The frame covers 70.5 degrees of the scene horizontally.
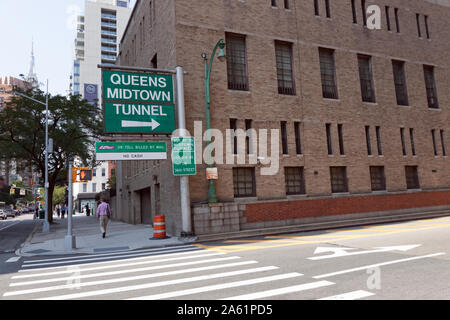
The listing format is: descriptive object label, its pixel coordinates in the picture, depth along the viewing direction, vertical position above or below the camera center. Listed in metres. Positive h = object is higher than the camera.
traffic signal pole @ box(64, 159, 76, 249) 13.50 -1.54
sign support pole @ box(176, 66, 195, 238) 14.69 +0.46
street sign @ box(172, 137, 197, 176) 14.94 +1.86
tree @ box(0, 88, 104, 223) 29.62 +7.21
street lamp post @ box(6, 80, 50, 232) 24.09 -0.51
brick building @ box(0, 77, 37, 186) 138.05 +14.95
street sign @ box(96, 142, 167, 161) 14.31 +2.21
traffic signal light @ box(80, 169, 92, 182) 13.99 +1.14
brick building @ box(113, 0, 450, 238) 17.31 +5.69
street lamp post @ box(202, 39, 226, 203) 15.56 +3.89
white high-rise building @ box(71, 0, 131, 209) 93.69 +49.34
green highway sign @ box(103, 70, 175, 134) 14.75 +4.56
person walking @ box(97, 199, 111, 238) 17.22 -0.76
